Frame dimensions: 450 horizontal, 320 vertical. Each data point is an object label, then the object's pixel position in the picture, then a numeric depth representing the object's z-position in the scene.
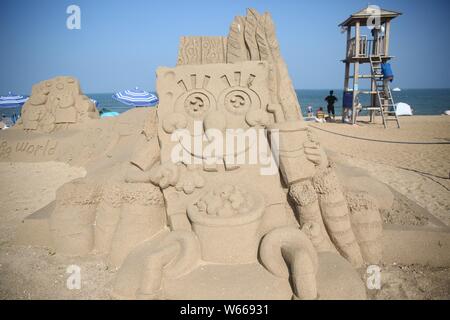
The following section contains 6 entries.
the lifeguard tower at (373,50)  10.74
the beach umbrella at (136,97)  13.84
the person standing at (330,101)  13.96
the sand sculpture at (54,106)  8.13
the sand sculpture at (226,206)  2.30
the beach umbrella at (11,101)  14.70
